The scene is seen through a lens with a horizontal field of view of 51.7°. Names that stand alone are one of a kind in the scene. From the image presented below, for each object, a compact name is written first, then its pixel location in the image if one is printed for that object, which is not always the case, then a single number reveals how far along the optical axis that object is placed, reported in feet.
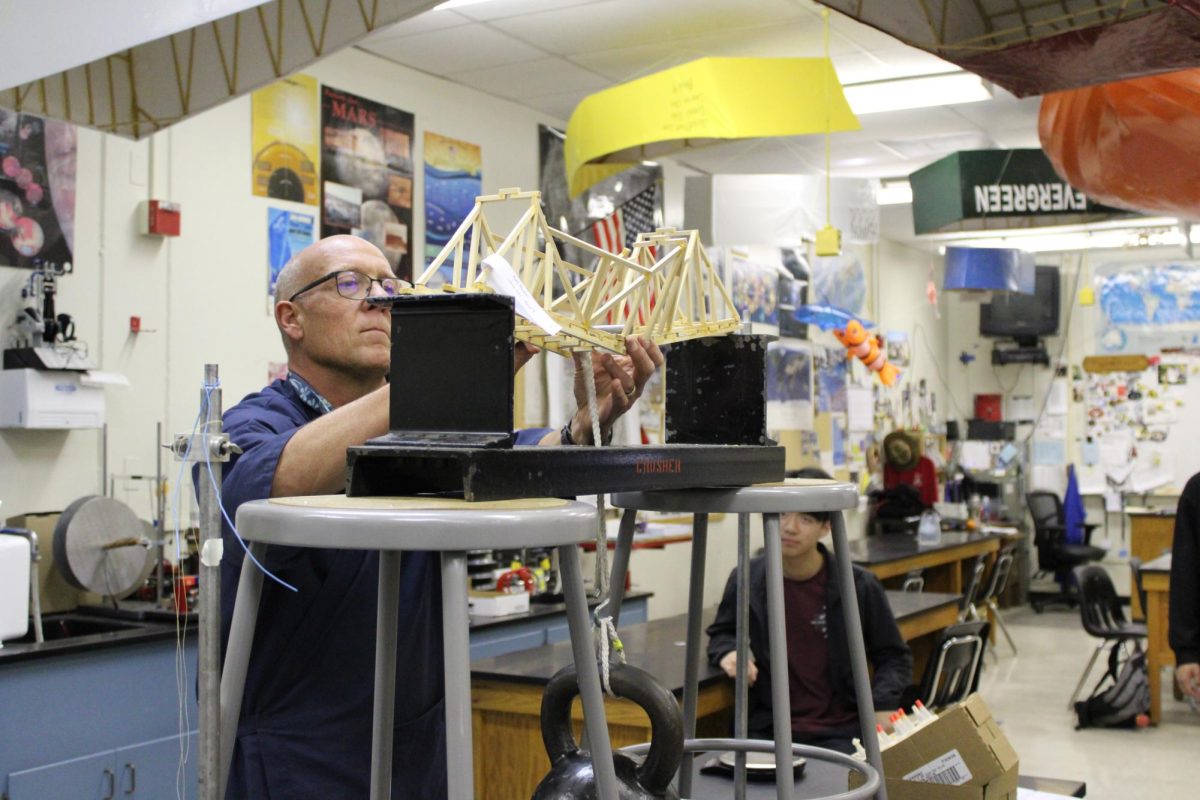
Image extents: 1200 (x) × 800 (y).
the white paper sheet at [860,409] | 35.88
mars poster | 18.72
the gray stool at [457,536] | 3.66
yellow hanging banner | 14.85
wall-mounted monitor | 42.70
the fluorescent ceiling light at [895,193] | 30.86
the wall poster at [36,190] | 14.46
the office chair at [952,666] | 14.78
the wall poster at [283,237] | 17.88
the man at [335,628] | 5.91
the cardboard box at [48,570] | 14.21
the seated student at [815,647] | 13.14
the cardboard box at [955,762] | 7.67
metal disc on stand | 13.69
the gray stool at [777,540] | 5.30
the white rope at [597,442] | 4.88
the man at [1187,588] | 13.20
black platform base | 4.04
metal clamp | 4.63
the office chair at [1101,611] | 25.09
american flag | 22.49
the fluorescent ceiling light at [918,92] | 21.97
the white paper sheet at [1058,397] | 43.27
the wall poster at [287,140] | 17.66
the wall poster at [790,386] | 30.60
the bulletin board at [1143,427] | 40.86
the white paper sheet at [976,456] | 43.65
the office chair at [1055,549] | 39.75
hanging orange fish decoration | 25.41
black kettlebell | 4.59
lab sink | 13.70
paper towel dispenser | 14.12
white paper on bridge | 4.21
